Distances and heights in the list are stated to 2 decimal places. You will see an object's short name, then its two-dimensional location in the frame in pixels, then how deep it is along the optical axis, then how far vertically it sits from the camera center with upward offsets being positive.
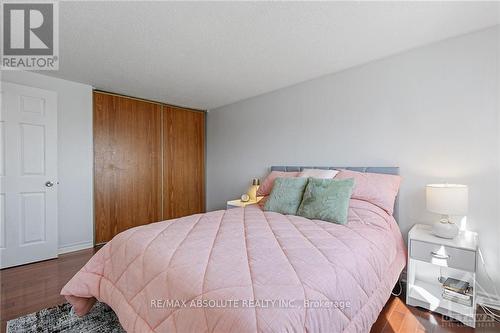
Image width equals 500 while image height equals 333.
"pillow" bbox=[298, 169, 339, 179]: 2.53 -0.09
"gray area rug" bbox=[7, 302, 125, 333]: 1.63 -1.09
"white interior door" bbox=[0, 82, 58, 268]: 2.66 -0.10
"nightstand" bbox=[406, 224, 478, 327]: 1.67 -0.82
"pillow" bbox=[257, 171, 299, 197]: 2.89 -0.21
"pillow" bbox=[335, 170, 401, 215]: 2.14 -0.22
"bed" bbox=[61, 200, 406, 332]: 0.90 -0.50
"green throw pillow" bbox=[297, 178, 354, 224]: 1.95 -0.30
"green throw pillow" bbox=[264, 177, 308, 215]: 2.28 -0.30
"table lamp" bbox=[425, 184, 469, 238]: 1.79 -0.29
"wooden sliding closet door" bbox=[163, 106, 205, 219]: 4.23 +0.06
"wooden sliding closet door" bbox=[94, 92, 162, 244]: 3.49 +0.02
